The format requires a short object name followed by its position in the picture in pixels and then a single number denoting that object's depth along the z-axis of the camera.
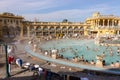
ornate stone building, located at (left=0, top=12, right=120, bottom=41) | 28.48
